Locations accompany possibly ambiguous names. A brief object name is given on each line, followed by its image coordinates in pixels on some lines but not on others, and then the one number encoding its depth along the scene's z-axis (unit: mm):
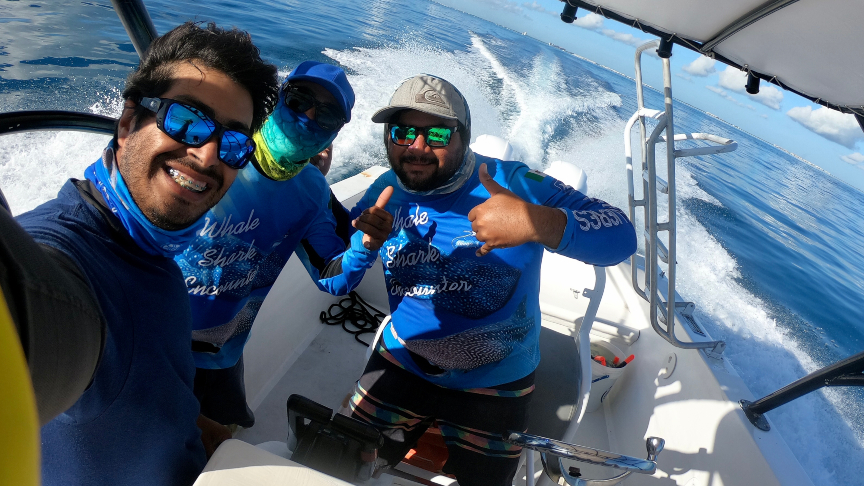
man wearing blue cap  1247
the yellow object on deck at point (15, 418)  182
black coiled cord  2697
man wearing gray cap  1471
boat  1169
